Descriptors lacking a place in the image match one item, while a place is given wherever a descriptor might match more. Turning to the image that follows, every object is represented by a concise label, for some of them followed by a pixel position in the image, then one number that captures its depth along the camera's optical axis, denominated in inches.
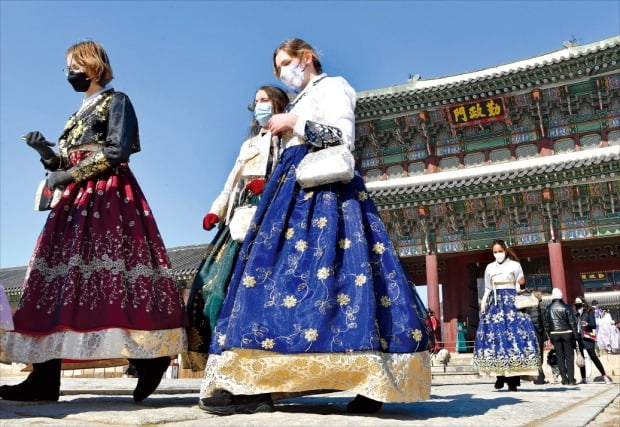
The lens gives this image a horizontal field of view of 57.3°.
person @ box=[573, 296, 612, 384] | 339.9
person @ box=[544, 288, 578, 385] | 293.3
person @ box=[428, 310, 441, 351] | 470.3
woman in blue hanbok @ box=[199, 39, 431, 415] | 84.4
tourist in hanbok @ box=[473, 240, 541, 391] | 226.7
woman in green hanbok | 110.0
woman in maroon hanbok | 96.5
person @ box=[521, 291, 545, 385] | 285.9
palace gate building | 545.0
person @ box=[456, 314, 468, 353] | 591.2
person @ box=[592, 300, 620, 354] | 533.0
